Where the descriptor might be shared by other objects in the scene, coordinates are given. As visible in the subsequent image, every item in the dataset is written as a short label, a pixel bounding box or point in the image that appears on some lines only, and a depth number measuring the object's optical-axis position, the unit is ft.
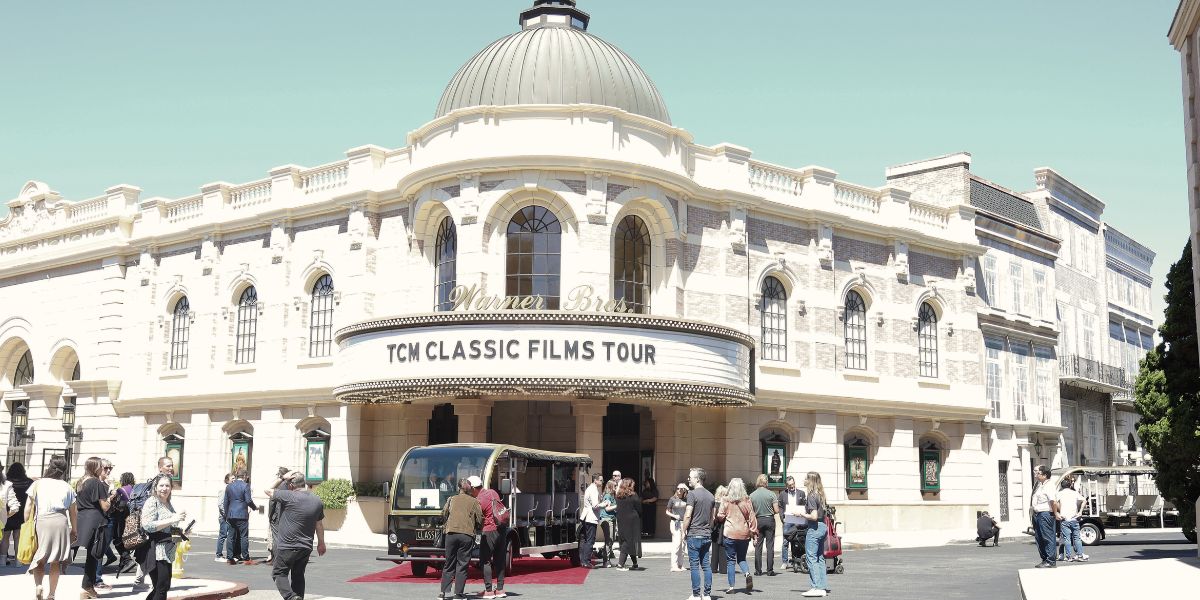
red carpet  64.75
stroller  69.67
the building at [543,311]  93.15
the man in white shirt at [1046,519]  69.77
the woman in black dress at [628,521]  74.49
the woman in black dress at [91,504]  53.78
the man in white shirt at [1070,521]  76.84
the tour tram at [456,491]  65.57
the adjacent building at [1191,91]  68.59
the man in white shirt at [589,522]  75.15
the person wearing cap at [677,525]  72.59
